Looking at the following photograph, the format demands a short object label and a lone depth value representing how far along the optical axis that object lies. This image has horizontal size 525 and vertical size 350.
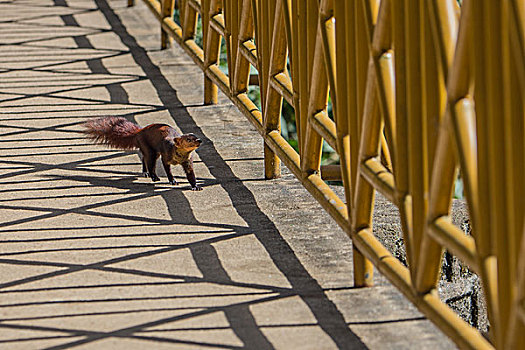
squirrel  10.22
